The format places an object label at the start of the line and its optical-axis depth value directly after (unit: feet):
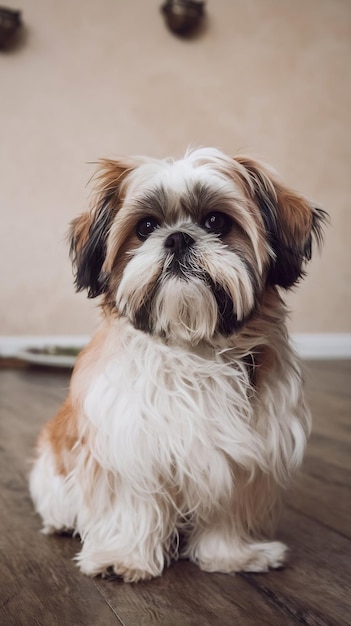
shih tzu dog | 3.87
